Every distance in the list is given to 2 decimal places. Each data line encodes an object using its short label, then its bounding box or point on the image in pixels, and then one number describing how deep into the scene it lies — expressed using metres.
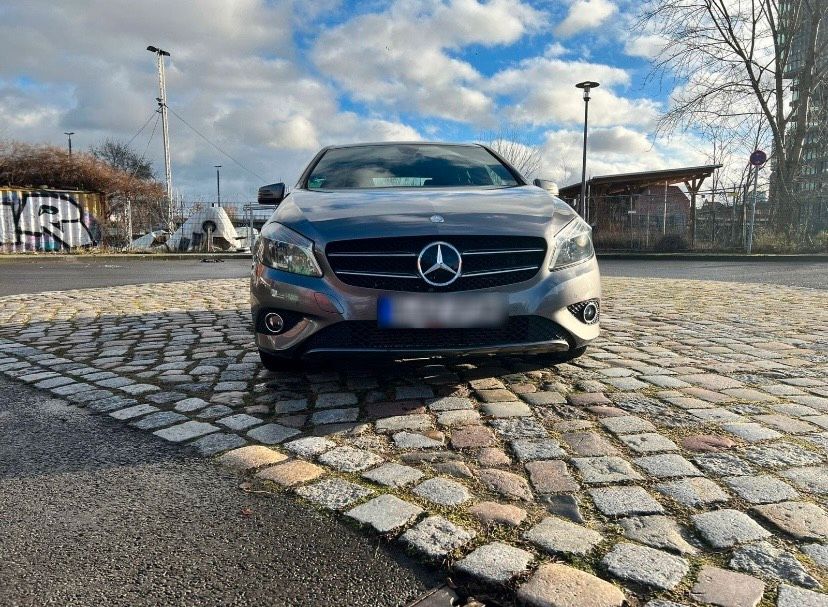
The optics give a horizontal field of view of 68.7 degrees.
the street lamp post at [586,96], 19.92
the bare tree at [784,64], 21.03
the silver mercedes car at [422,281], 3.04
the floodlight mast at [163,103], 25.98
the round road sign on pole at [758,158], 17.69
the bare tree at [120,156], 44.94
